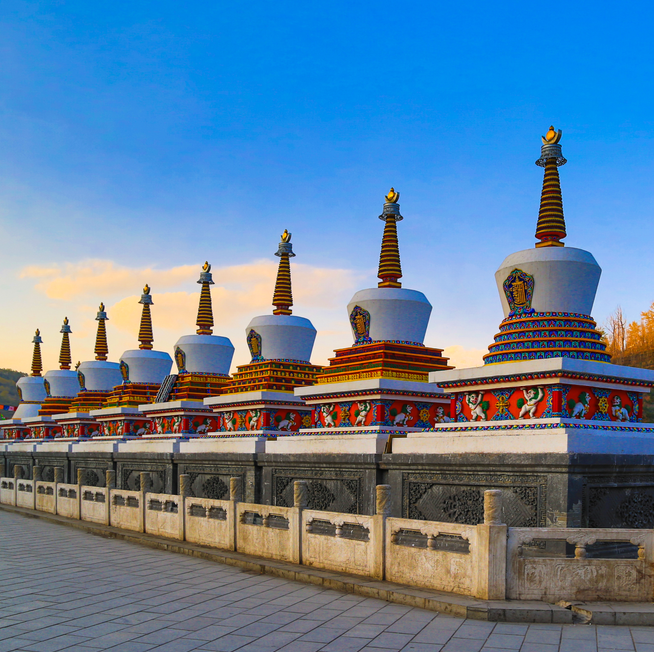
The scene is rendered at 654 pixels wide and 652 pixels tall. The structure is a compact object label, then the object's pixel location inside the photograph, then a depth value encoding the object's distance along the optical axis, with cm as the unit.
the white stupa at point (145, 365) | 2802
